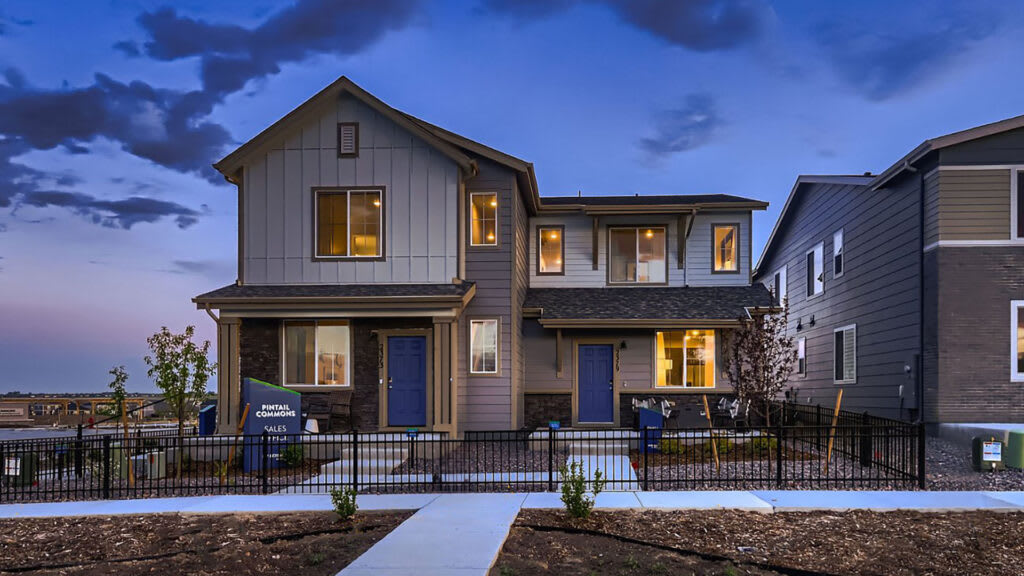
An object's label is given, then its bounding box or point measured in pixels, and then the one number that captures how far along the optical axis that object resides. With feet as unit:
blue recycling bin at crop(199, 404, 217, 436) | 64.03
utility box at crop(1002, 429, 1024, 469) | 45.85
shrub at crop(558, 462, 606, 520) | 32.42
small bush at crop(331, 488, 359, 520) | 33.17
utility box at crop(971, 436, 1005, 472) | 44.83
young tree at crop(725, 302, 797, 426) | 55.67
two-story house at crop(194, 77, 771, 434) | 60.08
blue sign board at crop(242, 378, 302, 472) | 50.98
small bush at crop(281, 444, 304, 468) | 51.08
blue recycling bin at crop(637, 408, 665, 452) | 55.83
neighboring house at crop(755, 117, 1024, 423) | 54.49
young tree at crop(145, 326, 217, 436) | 53.67
